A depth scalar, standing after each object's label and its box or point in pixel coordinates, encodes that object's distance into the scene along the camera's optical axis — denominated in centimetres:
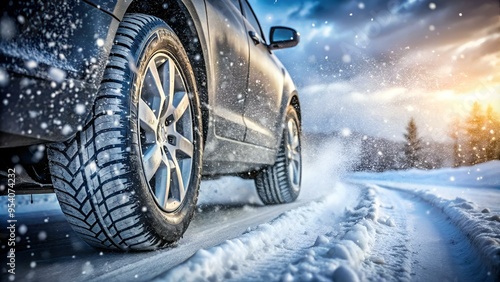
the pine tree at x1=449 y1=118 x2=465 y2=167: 5006
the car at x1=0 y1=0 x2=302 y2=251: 93
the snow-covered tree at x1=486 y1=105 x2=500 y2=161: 3616
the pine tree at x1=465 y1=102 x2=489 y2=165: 4329
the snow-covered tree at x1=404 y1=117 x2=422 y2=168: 4785
